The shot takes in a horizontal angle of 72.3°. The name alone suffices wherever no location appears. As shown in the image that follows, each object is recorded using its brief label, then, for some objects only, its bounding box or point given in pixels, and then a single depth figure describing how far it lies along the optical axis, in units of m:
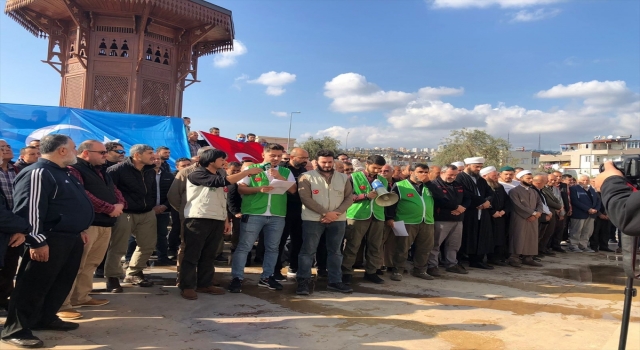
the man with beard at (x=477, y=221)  7.83
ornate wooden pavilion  13.06
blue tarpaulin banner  8.48
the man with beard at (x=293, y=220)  6.40
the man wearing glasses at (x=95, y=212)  4.50
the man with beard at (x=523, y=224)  8.34
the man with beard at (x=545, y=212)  8.91
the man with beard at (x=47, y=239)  3.55
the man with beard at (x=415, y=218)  6.80
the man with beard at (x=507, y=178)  8.70
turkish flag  10.89
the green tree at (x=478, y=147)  47.94
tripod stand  2.76
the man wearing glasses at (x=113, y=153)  6.68
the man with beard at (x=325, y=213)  5.67
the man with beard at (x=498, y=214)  8.20
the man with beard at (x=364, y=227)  6.20
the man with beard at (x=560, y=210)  10.25
